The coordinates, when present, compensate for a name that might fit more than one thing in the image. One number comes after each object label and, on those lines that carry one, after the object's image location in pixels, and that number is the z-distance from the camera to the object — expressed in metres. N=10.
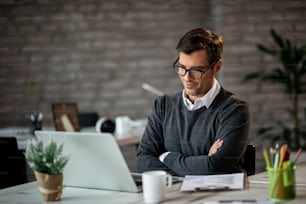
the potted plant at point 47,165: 2.38
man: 2.89
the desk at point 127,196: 2.34
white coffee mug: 2.30
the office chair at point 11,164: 3.62
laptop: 2.41
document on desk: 2.45
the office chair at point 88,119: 5.40
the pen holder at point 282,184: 2.27
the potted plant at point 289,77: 5.37
